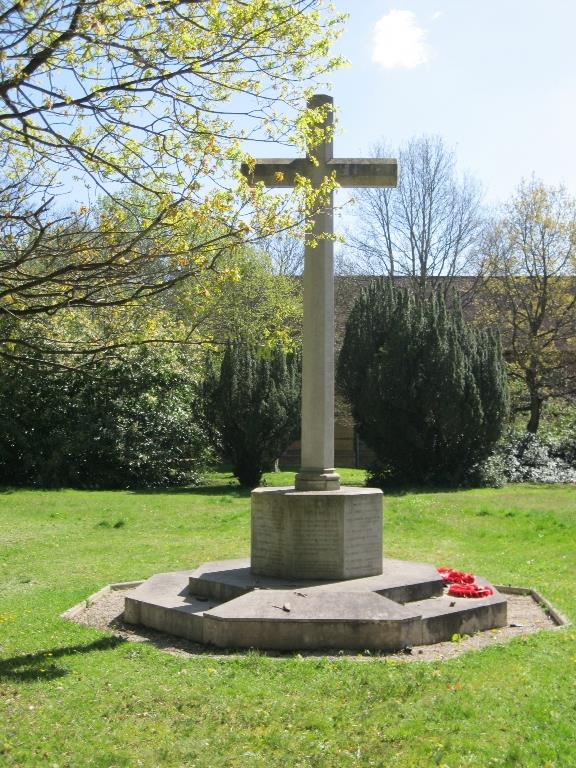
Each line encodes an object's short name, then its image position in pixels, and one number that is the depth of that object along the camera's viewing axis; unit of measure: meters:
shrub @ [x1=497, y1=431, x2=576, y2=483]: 24.19
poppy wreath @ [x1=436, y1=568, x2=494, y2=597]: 8.67
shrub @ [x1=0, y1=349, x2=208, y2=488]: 22.44
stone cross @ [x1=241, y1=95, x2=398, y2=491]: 9.05
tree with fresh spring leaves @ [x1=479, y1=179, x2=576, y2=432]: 28.55
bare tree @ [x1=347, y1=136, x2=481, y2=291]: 35.59
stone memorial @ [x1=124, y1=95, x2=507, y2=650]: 7.36
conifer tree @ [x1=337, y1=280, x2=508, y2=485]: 21.12
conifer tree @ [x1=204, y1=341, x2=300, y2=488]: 21.70
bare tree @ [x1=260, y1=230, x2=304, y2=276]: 41.97
